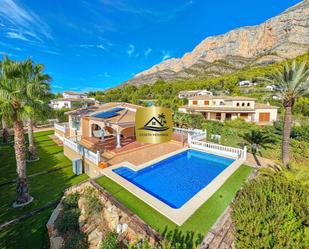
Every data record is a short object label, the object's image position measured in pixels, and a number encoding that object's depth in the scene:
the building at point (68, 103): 54.75
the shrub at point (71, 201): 7.45
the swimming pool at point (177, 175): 8.07
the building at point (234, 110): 30.00
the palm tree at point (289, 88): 10.12
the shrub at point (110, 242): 5.16
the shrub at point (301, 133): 17.06
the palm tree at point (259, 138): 15.73
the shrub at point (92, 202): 6.73
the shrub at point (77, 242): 5.73
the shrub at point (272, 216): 4.71
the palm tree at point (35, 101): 7.65
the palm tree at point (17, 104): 7.32
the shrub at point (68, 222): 6.48
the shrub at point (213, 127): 18.30
